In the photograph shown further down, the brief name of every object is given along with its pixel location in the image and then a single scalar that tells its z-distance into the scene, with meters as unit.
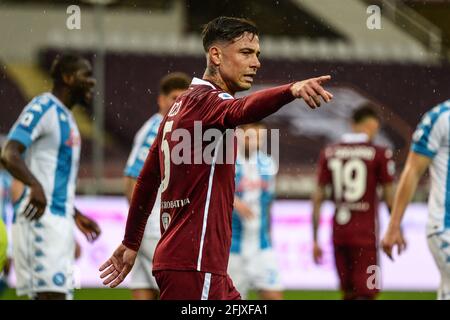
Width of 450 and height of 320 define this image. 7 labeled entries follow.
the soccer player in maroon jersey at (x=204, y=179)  8.47
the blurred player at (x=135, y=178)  15.04
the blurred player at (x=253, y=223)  17.62
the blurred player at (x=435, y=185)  12.25
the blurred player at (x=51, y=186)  13.30
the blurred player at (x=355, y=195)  18.69
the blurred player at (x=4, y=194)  21.08
